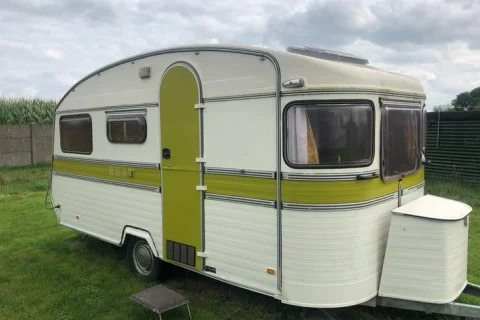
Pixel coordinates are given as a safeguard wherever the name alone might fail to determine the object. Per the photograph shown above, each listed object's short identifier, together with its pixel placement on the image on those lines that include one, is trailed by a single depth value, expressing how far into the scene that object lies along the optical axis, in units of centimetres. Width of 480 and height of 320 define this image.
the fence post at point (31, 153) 1711
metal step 443
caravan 383
